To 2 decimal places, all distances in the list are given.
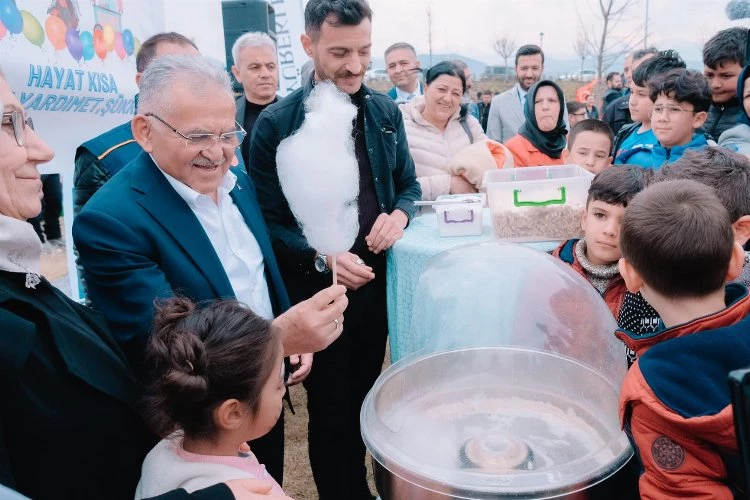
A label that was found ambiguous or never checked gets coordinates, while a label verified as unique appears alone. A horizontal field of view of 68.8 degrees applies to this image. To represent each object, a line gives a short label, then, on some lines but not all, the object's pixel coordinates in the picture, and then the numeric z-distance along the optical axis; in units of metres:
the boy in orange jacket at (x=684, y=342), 0.95
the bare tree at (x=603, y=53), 11.50
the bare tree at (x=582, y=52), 15.57
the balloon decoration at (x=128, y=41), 3.60
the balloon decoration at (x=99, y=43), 3.30
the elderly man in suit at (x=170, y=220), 1.32
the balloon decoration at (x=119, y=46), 3.51
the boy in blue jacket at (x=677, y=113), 2.46
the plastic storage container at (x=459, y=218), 2.19
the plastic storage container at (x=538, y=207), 1.97
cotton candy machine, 1.00
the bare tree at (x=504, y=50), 22.95
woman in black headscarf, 3.28
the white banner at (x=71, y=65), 2.69
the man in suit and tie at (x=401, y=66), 5.10
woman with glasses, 0.94
